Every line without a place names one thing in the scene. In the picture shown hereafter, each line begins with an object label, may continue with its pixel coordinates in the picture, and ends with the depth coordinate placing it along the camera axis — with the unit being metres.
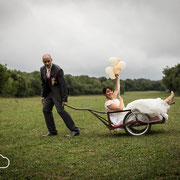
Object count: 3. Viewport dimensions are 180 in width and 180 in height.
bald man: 7.52
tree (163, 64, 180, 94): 66.37
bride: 6.93
